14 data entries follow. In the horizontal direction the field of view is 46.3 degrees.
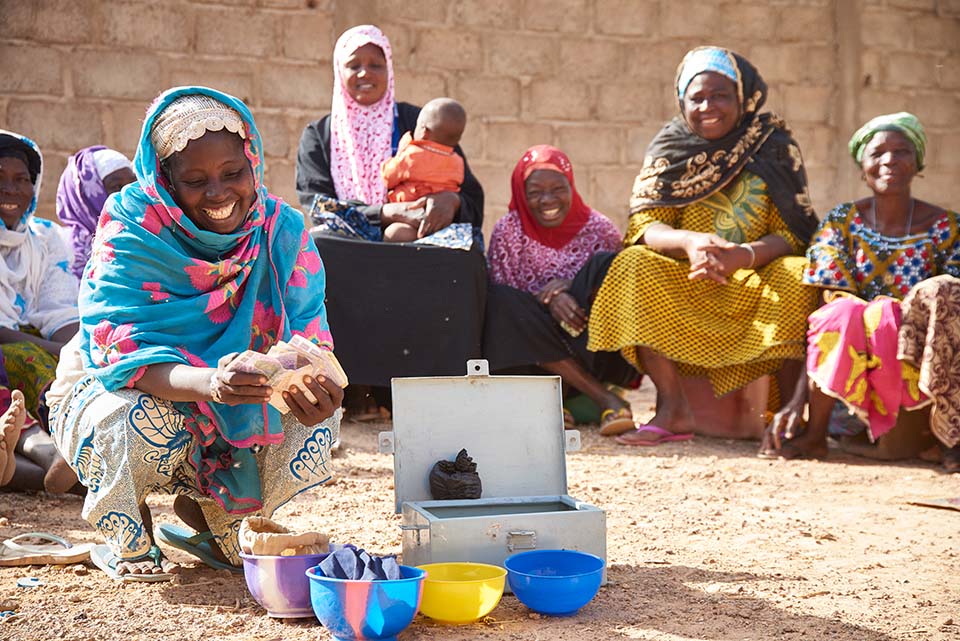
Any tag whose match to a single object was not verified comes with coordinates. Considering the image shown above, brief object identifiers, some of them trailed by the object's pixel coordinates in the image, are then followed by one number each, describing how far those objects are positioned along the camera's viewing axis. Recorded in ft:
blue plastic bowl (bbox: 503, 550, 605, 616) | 9.64
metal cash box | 10.43
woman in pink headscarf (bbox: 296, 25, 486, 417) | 20.29
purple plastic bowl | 9.55
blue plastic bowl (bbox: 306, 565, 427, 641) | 8.68
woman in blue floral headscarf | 10.62
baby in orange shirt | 20.79
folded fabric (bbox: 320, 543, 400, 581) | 8.96
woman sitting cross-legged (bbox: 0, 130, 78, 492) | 15.42
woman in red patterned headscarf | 20.97
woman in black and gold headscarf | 19.85
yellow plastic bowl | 9.34
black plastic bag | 11.12
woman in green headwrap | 17.75
